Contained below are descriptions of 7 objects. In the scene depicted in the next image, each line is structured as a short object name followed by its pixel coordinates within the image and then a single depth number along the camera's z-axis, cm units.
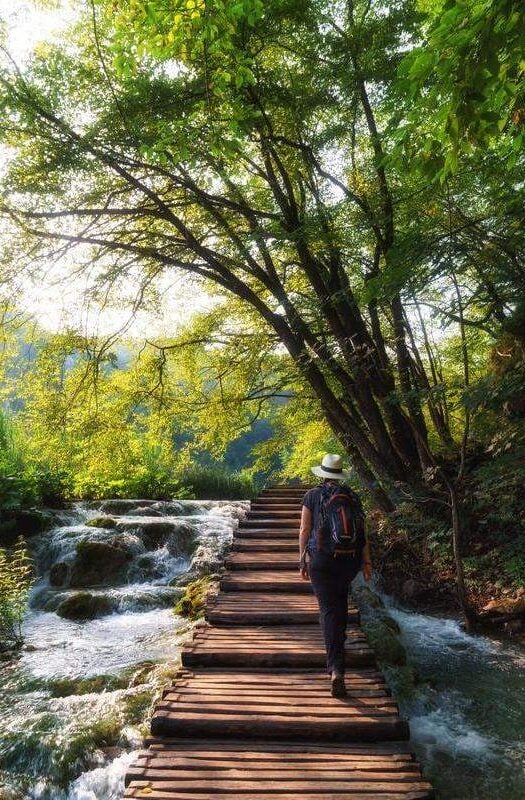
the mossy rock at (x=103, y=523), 1290
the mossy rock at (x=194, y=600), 866
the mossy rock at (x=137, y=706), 543
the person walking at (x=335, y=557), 422
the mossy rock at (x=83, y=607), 902
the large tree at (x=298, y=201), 707
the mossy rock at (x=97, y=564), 1074
